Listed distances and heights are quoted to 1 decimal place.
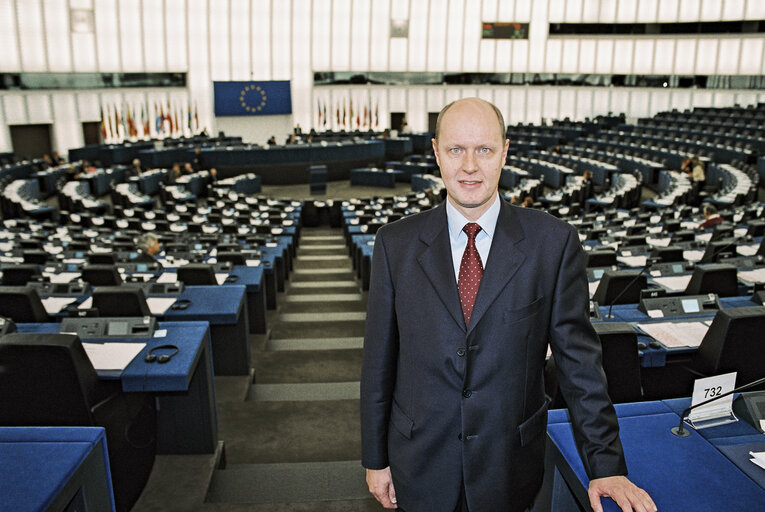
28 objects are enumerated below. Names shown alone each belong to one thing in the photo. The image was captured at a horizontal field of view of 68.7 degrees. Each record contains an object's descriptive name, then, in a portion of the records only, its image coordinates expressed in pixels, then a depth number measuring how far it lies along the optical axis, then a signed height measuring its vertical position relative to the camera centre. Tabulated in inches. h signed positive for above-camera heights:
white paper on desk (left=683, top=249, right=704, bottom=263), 271.9 -53.3
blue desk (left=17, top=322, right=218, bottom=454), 142.9 -68.0
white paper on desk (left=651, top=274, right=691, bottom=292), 215.4 -53.0
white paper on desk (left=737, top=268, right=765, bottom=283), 211.8 -49.4
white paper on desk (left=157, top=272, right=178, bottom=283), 229.0 -56.1
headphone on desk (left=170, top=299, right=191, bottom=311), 174.7 -50.9
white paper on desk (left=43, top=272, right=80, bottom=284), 233.6 -57.7
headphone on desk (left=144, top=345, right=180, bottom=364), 127.0 -48.9
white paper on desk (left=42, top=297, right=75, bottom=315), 184.6 -54.7
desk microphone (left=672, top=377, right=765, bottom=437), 78.4 -40.3
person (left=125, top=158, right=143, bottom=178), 751.7 -42.1
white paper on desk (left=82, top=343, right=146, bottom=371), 126.3 -49.8
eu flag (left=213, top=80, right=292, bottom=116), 1132.5 +86.0
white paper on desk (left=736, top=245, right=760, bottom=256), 274.3 -50.9
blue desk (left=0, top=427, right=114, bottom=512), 66.9 -41.7
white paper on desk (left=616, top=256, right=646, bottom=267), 257.9 -53.4
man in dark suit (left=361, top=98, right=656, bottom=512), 68.5 -24.8
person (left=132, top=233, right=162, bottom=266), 263.6 -52.0
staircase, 134.4 -88.9
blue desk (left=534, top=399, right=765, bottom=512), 66.9 -41.3
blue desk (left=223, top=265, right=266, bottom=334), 238.8 -70.0
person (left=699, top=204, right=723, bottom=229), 359.6 -47.4
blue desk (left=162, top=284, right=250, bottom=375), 170.2 -53.1
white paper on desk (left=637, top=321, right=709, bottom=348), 155.4 -53.5
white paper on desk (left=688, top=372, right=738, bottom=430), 84.4 -39.1
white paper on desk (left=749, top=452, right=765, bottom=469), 73.8 -41.1
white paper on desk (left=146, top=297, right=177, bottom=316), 172.9 -51.2
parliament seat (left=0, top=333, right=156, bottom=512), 104.3 -46.4
